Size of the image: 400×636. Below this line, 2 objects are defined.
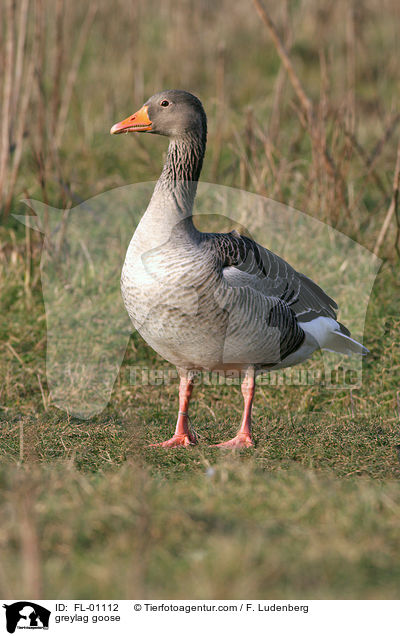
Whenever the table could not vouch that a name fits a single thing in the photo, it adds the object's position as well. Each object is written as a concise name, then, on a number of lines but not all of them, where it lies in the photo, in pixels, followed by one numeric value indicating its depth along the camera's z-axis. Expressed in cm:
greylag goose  983
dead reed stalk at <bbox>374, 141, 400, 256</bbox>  1481
